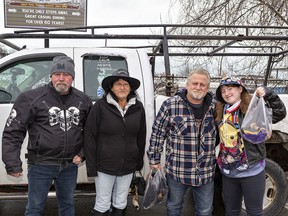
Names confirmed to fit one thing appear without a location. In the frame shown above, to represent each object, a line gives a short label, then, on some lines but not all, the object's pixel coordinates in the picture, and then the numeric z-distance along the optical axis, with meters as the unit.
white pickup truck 3.62
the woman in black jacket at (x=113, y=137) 3.05
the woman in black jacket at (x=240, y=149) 2.95
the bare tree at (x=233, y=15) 8.58
